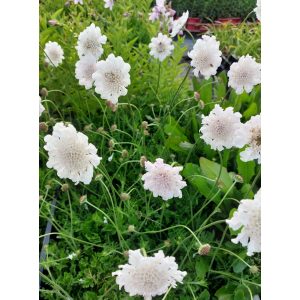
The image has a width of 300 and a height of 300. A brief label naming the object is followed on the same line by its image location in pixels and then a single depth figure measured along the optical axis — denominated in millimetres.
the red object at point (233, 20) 2807
